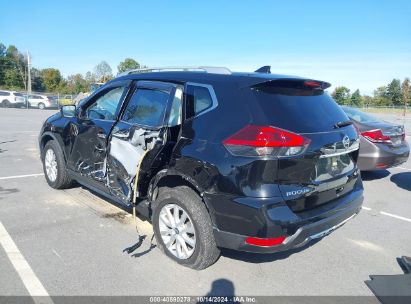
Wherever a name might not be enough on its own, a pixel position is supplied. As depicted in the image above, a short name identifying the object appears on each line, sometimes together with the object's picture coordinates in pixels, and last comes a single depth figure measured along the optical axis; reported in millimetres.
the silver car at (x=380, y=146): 6633
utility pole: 56094
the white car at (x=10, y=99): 35594
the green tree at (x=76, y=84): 77938
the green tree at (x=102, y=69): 93531
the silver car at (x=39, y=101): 37338
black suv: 2988
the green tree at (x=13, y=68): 81438
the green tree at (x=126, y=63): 82031
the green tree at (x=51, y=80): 82750
